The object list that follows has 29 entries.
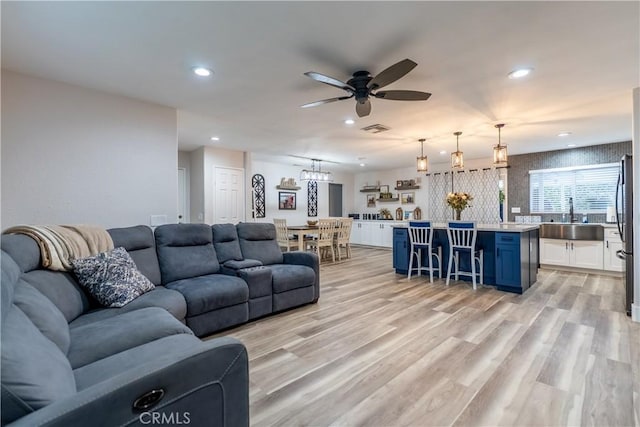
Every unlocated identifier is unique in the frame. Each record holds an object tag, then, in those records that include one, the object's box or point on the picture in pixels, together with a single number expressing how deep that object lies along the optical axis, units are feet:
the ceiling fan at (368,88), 7.81
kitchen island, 13.33
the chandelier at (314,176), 22.11
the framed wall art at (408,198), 28.17
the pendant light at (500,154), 13.62
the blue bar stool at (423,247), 15.52
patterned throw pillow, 7.10
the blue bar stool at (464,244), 14.05
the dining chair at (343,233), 22.67
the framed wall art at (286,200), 26.22
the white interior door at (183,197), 20.99
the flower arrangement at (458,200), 15.85
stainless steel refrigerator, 10.39
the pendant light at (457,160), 14.85
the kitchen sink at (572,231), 16.89
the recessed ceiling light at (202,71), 8.69
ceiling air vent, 14.42
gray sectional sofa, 2.85
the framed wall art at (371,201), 31.65
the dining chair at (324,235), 21.09
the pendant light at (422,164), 16.01
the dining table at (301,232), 20.51
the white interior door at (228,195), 19.98
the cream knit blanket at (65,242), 6.61
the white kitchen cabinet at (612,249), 16.16
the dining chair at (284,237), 20.58
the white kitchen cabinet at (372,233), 27.86
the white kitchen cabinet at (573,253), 16.88
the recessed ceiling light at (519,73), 8.72
